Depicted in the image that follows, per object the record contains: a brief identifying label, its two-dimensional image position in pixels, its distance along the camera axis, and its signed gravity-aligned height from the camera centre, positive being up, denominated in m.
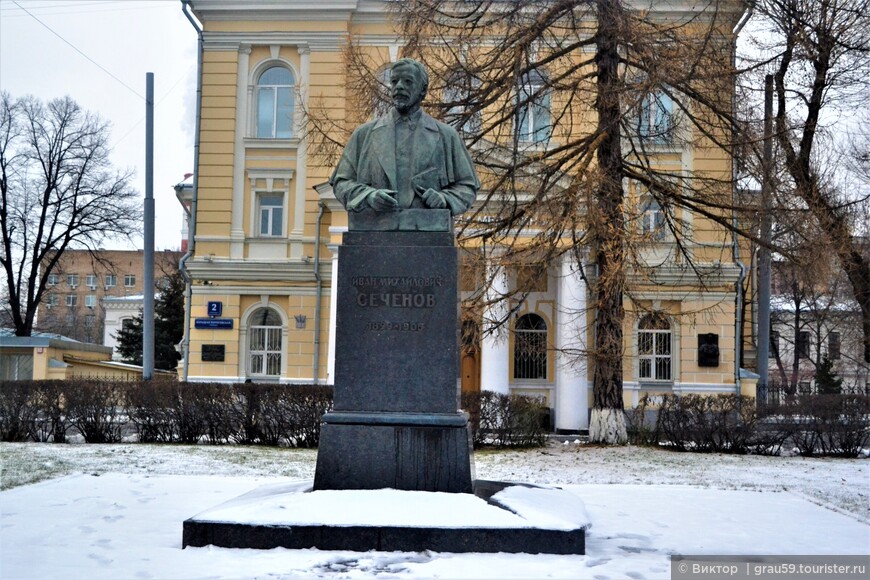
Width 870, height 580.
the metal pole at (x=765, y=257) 15.95 +2.24
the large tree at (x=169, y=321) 44.09 +1.77
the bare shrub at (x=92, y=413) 16.59 -0.98
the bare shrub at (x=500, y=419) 16.52 -0.95
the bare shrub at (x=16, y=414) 16.61 -1.02
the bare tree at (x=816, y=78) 16.62 +6.19
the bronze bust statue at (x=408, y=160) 7.48 +1.63
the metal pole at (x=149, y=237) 23.42 +2.99
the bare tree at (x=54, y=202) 35.78 +6.01
